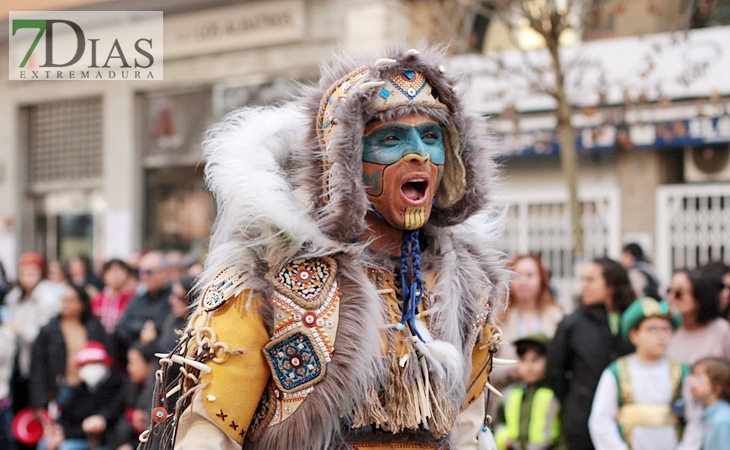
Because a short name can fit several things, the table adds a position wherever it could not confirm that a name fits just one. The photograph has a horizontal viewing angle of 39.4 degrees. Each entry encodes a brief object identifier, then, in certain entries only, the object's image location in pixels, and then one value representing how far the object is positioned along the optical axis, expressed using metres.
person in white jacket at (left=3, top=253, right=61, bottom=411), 8.55
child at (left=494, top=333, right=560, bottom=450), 6.10
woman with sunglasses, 6.28
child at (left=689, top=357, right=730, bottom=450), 5.33
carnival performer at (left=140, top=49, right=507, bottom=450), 2.82
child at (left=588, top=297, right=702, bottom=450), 5.61
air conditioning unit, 12.00
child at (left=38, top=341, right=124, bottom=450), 7.39
